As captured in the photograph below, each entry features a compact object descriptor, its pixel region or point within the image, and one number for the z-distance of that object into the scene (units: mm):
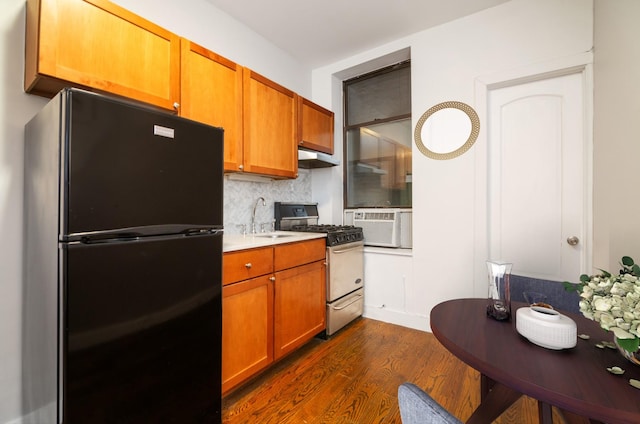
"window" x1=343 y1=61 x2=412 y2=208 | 3059
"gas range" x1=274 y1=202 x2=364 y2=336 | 2546
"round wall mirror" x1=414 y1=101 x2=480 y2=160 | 2492
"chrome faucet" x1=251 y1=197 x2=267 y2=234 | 2658
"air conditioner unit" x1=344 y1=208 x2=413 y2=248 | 2961
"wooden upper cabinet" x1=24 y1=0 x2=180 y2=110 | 1268
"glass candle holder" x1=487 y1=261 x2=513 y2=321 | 1221
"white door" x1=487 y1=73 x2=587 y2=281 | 2143
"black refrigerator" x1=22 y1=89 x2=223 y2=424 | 1029
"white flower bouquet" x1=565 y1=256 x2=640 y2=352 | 751
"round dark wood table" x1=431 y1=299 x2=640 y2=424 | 725
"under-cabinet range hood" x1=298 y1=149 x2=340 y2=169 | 2707
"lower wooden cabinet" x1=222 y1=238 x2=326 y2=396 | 1690
